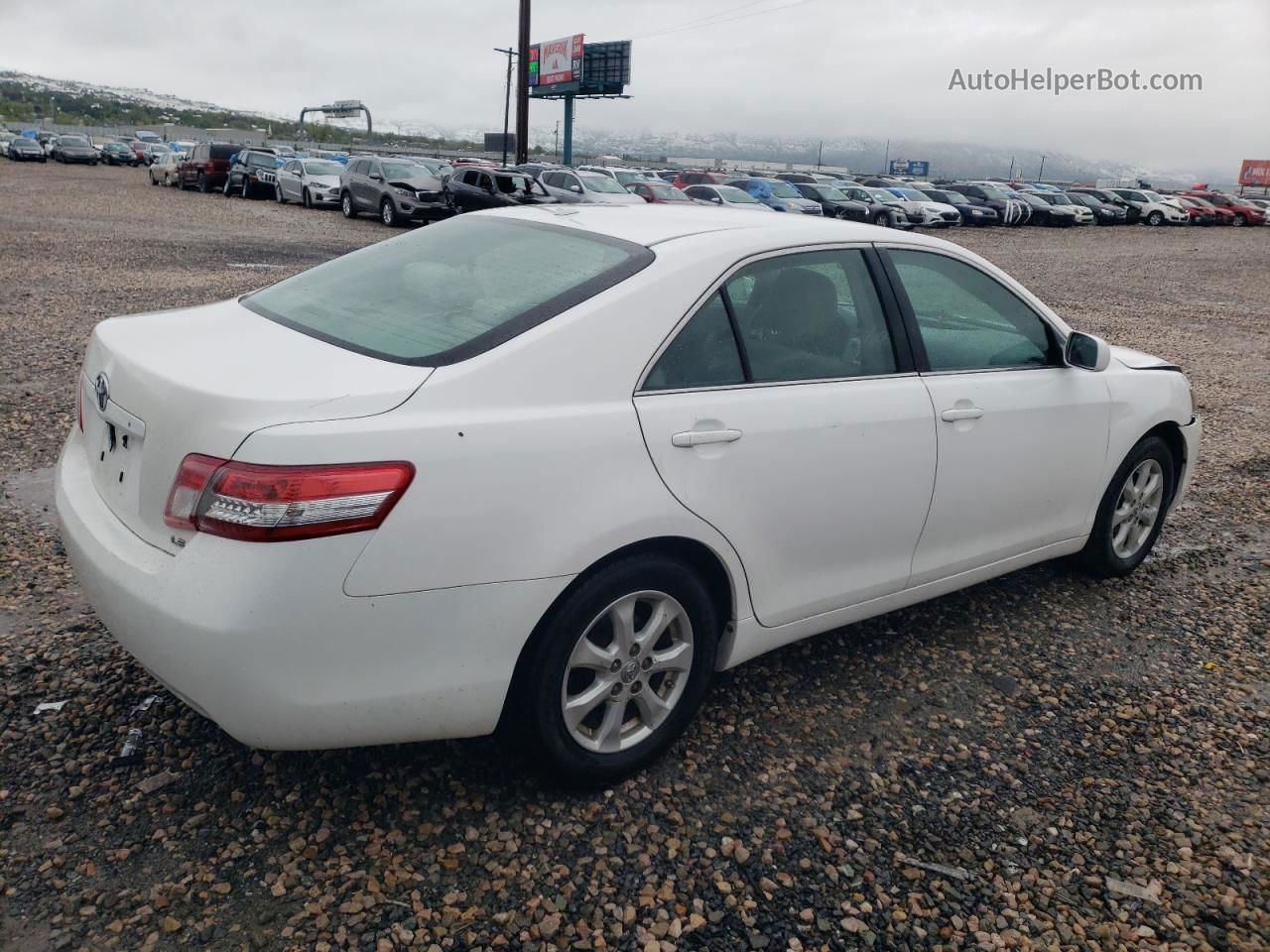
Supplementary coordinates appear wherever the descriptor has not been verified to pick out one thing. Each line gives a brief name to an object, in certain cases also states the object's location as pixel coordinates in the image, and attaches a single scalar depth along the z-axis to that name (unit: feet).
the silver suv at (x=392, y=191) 74.95
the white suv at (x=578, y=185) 77.71
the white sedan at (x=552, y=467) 7.82
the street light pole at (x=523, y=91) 95.96
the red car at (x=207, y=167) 107.86
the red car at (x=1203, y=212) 142.51
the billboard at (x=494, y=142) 306.55
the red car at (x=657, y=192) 84.64
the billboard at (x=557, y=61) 233.14
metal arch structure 378.94
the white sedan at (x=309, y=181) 89.81
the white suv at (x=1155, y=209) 137.39
